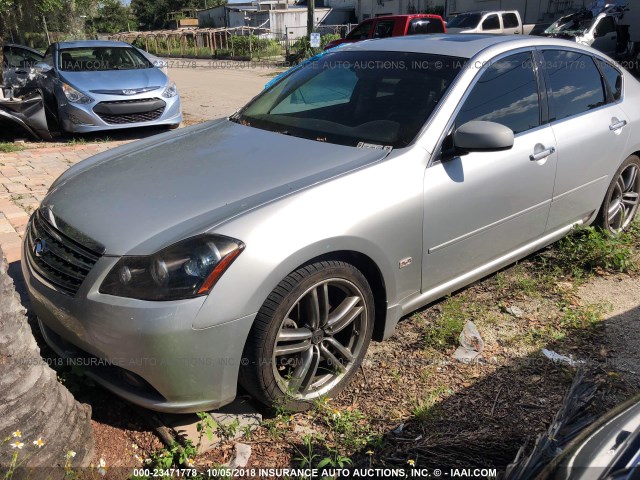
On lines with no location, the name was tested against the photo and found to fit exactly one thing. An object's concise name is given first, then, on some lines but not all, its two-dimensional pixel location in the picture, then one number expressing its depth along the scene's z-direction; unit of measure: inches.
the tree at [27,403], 81.5
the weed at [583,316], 138.8
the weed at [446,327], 130.0
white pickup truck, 815.1
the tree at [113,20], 2553.2
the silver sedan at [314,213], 92.1
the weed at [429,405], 105.6
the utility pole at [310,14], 962.8
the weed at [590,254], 166.4
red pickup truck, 680.4
